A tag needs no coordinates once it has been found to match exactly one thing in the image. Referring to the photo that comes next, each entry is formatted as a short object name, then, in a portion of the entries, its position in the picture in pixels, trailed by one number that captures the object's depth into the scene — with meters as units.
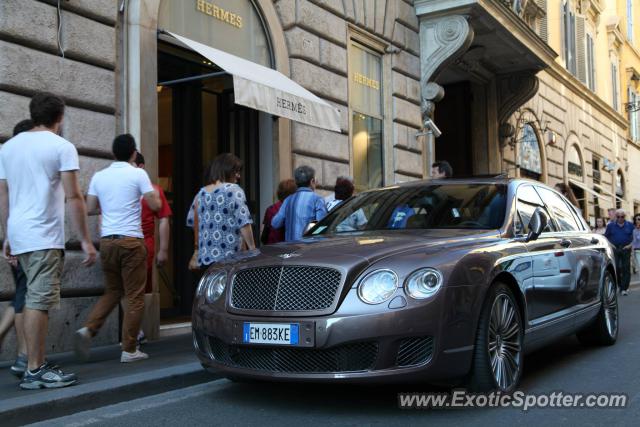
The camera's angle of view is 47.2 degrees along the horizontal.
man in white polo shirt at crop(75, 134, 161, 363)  5.55
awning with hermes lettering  7.64
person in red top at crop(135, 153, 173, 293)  6.01
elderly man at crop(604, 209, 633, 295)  14.05
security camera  13.51
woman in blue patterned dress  6.00
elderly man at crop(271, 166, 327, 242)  6.75
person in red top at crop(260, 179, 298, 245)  7.05
